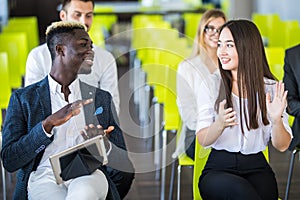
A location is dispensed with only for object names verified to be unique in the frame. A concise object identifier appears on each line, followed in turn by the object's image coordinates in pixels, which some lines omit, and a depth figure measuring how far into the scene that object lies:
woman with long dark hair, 2.87
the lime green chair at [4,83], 4.67
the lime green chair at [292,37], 5.91
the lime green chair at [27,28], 7.47
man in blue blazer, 2.69
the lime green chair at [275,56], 4.78
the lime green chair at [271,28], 6.88
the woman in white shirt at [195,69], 3.66
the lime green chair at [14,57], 5.59
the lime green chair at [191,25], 8.56
